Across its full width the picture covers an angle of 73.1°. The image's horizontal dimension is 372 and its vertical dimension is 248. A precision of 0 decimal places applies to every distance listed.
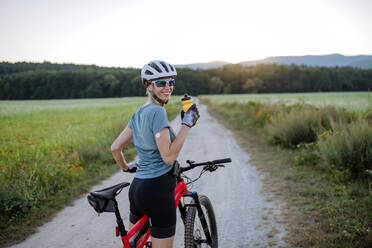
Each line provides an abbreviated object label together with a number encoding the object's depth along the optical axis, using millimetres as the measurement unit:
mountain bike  1713
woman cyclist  1696
